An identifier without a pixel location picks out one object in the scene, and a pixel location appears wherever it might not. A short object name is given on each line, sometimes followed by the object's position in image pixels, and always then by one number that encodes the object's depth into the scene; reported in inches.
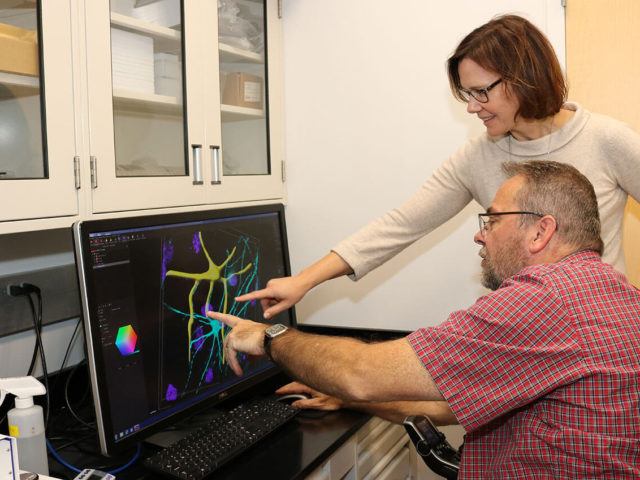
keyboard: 48.4
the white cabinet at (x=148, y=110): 51.8
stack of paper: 59.8
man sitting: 39.7
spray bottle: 44.3
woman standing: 56.2
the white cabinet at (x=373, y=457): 56.7
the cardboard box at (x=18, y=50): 49.1
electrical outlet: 60.3
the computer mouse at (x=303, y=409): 61.0
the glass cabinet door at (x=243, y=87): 75.3
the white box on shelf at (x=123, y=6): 59.3
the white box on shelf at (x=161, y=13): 63.3
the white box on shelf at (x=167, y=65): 66.2
